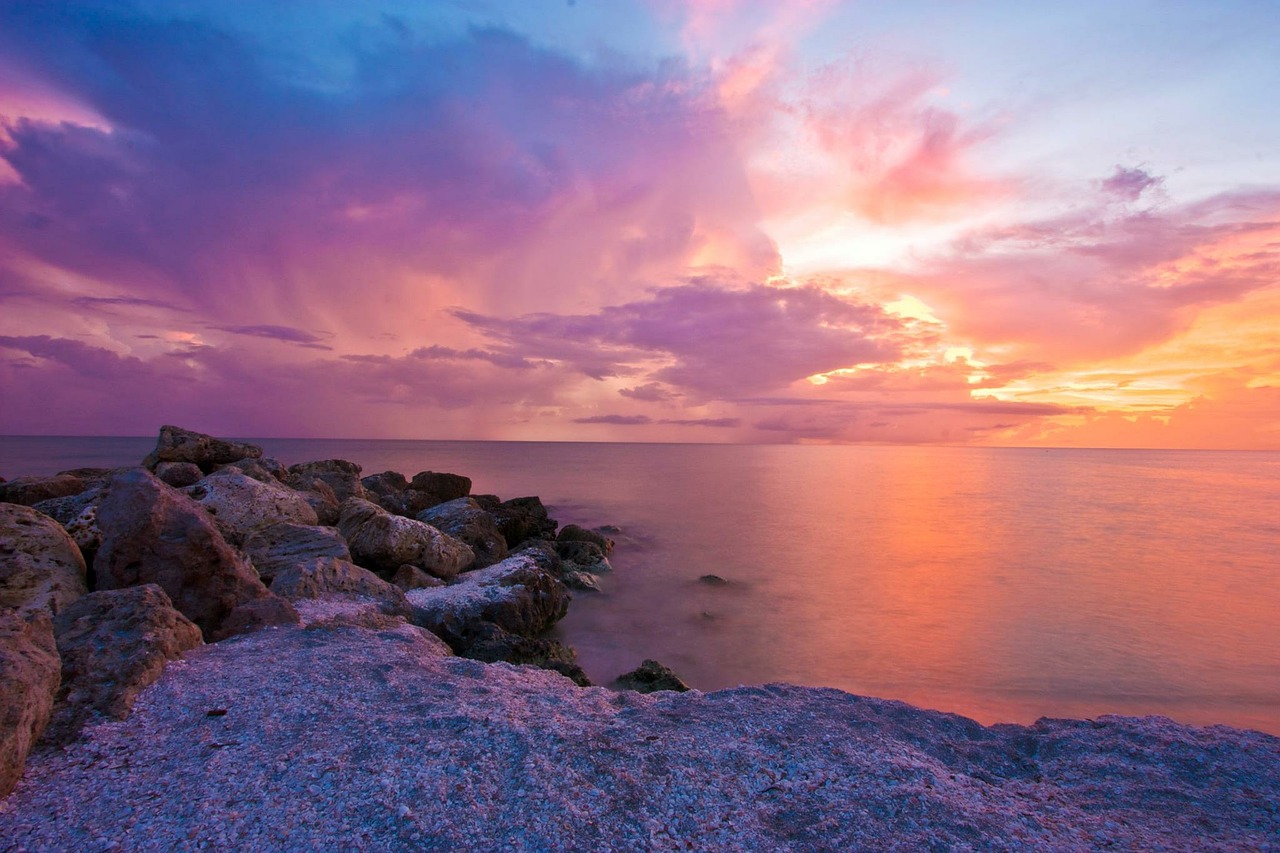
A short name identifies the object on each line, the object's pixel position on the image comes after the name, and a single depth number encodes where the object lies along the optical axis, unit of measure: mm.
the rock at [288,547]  8773
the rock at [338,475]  16516
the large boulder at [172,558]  6457
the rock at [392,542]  11594
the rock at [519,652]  7926
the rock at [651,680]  8281
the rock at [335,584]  8094
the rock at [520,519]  18453
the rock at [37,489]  10898
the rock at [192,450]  13922
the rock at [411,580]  10813
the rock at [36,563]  6062
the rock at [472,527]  14289
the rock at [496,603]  9094
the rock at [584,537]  19653
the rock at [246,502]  10383
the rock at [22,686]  3510
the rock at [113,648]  4293
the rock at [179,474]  12141
